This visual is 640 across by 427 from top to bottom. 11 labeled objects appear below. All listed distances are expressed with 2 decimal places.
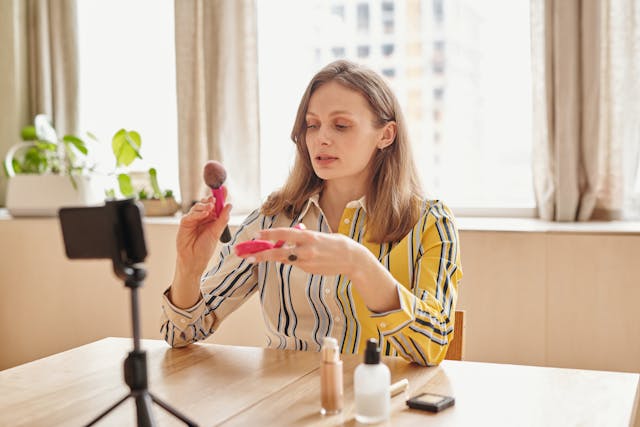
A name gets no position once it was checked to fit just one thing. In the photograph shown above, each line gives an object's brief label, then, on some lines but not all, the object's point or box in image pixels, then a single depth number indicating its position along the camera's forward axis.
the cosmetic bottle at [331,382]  1.22
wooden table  1.21
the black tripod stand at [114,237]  0.94
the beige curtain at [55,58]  3.55
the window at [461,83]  2.93
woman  1.61
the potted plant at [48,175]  3.32
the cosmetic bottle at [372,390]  1.17
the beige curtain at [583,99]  2.60
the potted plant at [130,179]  3.29
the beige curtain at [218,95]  3.12
